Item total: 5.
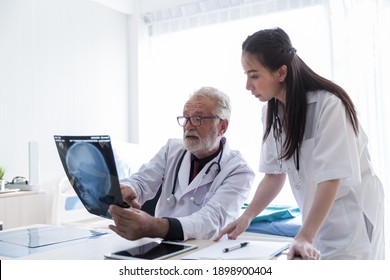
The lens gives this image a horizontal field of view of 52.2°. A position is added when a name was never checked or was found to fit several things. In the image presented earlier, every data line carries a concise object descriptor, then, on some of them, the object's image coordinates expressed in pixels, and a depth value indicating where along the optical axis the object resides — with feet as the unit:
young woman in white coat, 3.84
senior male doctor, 4.93
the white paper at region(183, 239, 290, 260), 3.21
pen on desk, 3.40
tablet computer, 3.26
